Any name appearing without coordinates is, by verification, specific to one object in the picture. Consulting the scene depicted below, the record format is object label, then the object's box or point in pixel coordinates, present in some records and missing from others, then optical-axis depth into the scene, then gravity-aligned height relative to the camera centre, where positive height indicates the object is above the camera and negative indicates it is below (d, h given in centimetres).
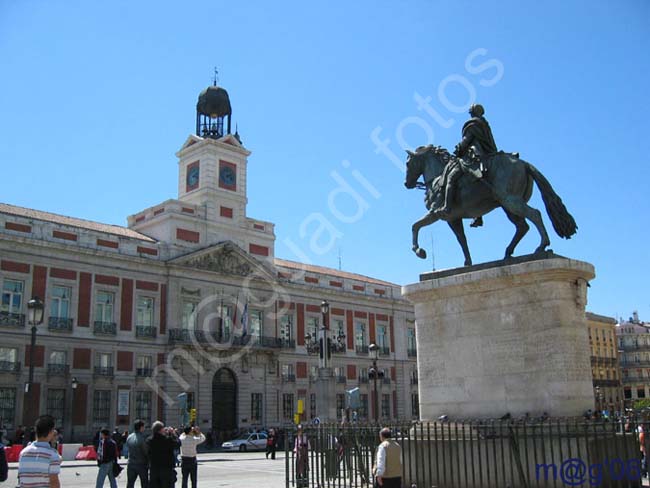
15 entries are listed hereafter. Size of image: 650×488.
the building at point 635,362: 8919 +492
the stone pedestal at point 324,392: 2241 +47
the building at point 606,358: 7869 +495
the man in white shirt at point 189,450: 1253 -72
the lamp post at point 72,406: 3472 +25
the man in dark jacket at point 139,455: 1082 -68
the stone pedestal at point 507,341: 908 +83
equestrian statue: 1024 +316
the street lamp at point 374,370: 2752 +151
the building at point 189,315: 3525 +555
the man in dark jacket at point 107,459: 1235 -84
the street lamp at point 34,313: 1869 +255
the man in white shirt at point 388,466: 838 -70
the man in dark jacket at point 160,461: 1030 -74
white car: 3688 -183
